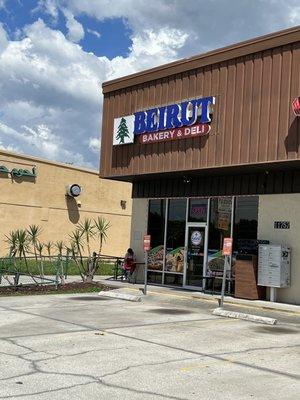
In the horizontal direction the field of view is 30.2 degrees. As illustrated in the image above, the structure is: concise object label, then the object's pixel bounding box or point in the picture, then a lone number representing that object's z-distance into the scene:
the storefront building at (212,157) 14.78
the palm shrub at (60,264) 18.63
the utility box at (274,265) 15.41
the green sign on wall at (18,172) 30.55
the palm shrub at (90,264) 19.70
